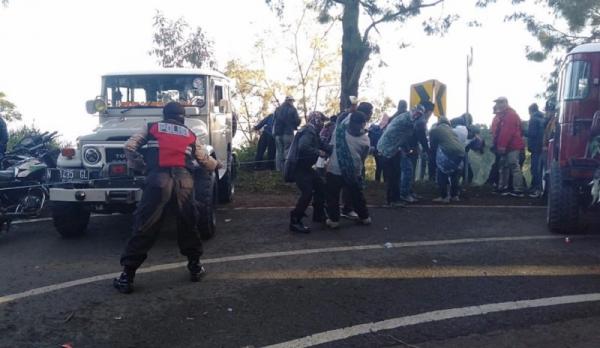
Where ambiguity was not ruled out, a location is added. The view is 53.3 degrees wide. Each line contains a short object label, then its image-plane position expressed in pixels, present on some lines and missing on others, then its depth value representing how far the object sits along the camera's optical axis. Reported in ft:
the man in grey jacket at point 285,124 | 42.14
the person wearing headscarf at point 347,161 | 26.53
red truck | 24.53
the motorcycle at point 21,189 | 25.62
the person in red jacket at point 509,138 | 36.58
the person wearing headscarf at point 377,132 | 41.57
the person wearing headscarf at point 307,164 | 25.80
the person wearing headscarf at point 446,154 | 33.12
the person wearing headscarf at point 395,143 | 31.40
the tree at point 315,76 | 114.83
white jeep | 23.66
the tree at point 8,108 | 81.53
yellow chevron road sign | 38.17
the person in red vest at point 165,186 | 17.88
